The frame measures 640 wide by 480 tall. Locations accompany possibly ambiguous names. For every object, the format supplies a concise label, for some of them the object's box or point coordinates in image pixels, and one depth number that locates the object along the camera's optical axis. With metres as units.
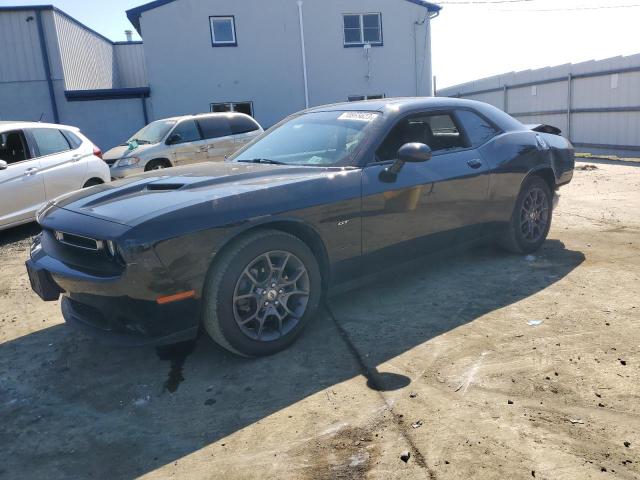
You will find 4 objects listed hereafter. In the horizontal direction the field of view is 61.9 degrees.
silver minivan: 10.52
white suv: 6.75
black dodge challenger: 2.86
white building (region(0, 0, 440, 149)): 16.55
